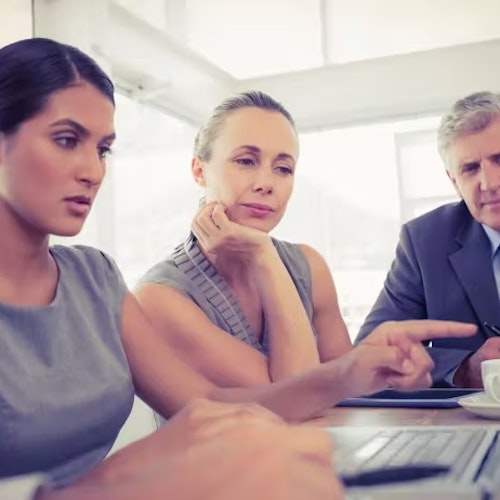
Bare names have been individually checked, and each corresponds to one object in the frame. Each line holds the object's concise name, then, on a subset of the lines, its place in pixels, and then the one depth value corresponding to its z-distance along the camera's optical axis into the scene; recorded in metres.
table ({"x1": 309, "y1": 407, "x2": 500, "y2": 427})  0.94
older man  1.73
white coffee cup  1.00
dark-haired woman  0.93
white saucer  0.94
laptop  0.48
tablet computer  1.08
